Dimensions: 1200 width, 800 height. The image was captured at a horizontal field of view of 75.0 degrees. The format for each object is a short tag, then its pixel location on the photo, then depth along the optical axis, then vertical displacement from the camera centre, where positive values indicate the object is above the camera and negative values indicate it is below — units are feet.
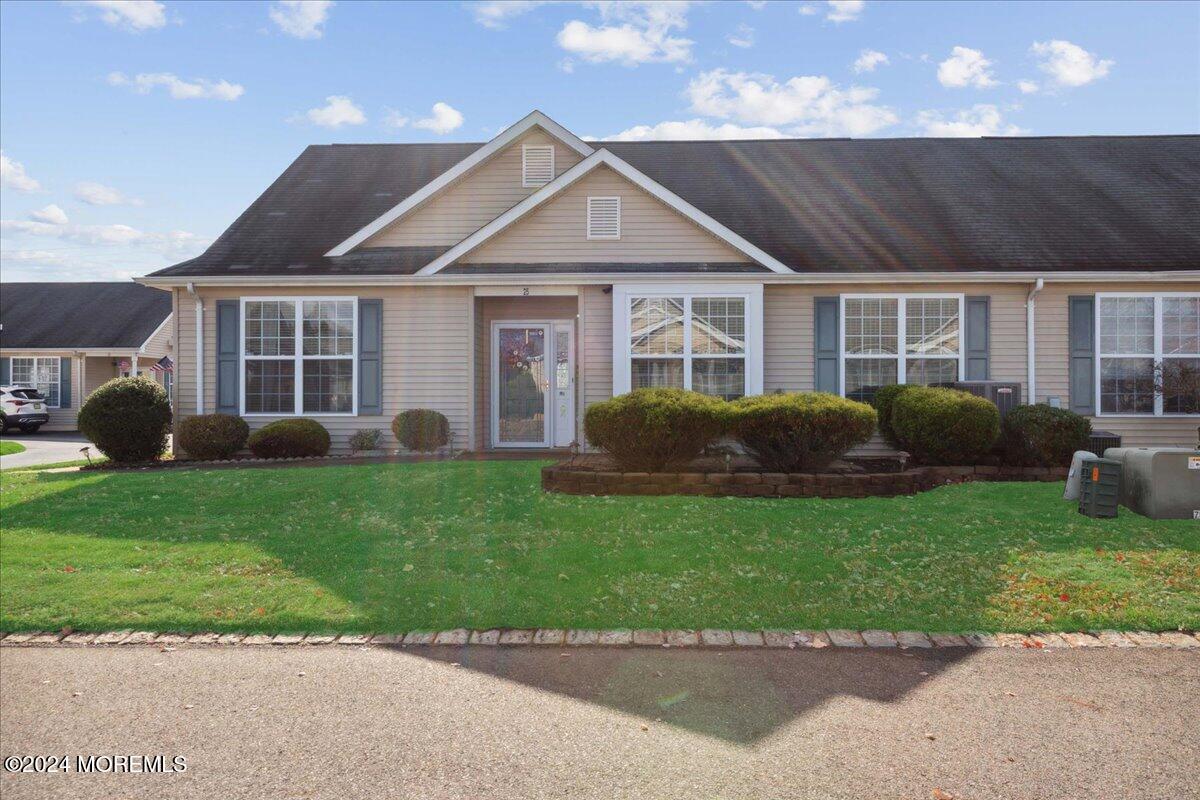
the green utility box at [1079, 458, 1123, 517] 27.20 -2.90
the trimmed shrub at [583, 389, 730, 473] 30.40 -0.88
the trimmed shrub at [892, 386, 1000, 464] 34.73 -1.02
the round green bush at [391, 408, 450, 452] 42.91 -1.39
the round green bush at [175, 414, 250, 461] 42.29 -1.72
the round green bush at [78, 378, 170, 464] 41.83 -0.81
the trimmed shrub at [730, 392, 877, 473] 30.58 -0.94
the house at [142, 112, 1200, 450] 42.14 +5.82
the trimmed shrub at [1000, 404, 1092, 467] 35.63 -1.44
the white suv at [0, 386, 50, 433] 85.20 -0.45
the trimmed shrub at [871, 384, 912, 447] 40.14 -0.14
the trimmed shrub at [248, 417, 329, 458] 41.96 -1.95
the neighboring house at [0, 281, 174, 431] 95.14 +7.67
